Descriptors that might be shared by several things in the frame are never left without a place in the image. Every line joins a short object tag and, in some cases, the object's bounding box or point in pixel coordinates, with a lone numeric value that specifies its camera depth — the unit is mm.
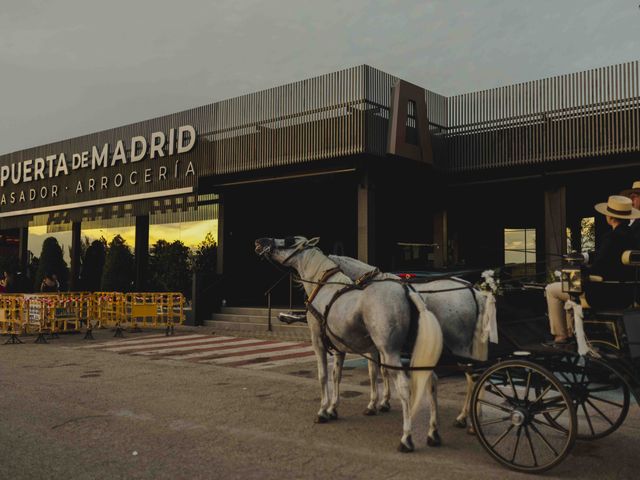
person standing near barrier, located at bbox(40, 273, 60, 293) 18328
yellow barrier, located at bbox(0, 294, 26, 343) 16030
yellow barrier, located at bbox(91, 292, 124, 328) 17922
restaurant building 16516
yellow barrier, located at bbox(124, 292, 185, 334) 17797
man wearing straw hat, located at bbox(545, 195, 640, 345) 5332
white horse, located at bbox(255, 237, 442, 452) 5402
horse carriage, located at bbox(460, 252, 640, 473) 4820
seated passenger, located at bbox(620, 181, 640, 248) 5855
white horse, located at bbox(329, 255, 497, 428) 5941
